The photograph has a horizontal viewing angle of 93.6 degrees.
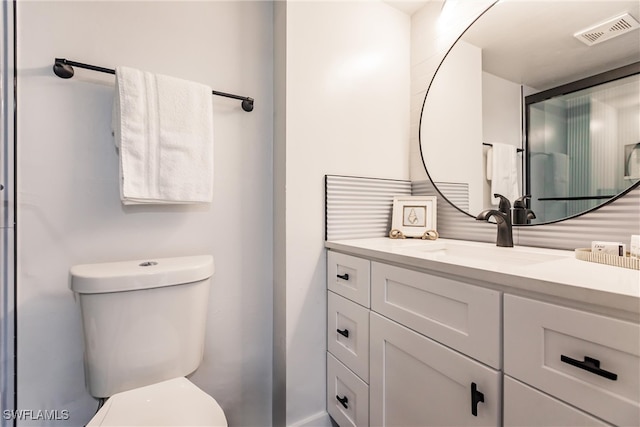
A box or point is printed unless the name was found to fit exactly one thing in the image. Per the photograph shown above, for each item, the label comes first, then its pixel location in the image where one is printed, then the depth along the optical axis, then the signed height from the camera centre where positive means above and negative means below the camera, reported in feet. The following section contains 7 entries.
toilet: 2.73 -1.30
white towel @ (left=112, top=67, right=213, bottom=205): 3.21 +0.84
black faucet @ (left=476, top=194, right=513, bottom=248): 3.74 -0.11
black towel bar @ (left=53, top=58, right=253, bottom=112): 3.13 +1.55
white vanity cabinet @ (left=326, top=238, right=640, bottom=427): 1.80 -0.99
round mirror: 3.10 +1.29
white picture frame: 4.73 -0.04
